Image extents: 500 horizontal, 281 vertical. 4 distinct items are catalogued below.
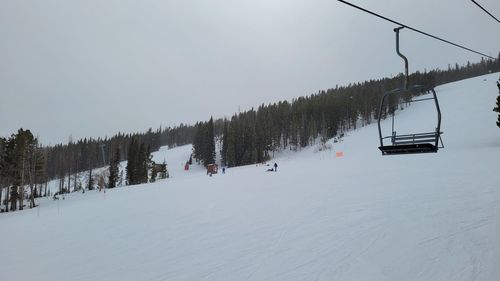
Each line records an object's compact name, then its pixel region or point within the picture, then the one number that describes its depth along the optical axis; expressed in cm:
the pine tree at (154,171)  7043
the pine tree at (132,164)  7281
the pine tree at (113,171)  7089
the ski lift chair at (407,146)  852
